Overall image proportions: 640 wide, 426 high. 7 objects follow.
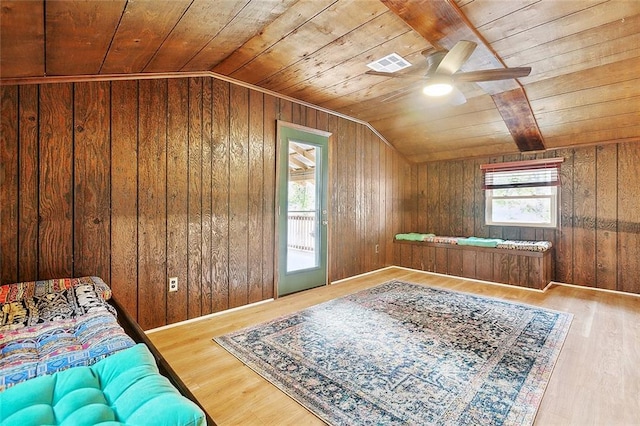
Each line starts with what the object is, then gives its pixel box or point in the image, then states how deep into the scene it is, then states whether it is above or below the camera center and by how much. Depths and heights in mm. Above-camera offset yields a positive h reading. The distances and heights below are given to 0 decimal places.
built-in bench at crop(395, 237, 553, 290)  4141 -757
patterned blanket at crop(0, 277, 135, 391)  1217 -571
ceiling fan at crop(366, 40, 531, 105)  2308 +1134
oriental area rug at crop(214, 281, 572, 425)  1710 -1065
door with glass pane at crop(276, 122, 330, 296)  3732 +173
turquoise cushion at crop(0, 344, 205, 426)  862 -570
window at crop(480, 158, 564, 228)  4488 +287
